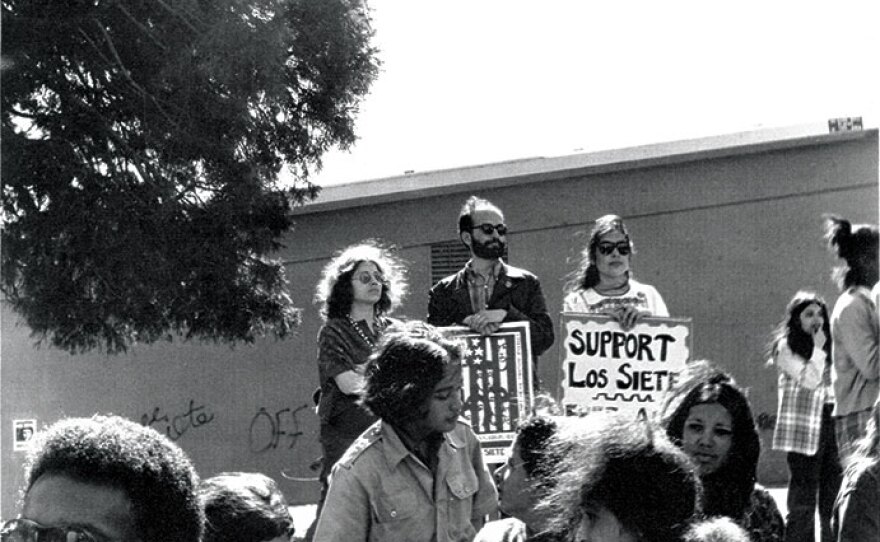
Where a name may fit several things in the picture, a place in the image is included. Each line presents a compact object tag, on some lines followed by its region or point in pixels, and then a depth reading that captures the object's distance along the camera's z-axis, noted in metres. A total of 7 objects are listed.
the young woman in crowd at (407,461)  4.18
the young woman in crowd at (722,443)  4.00
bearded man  6.35
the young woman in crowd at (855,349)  6.97
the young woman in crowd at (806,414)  7.30
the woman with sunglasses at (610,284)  6.42
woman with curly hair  5.92
